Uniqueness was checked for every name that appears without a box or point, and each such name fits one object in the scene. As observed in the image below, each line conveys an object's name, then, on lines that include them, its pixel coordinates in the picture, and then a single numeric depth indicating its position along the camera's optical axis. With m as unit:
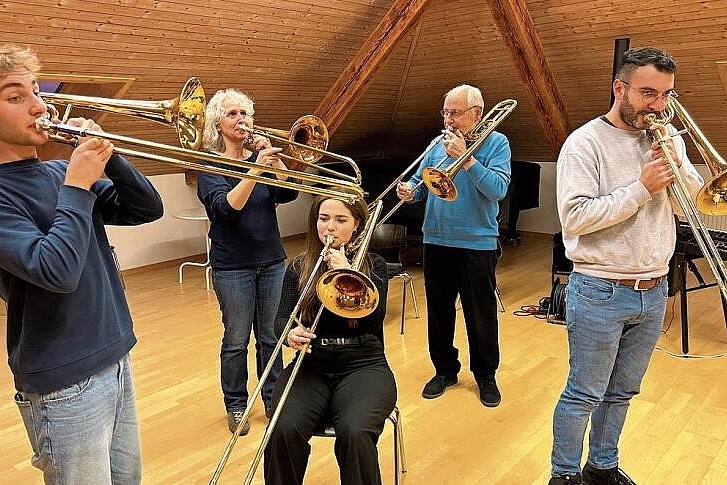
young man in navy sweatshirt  1.26
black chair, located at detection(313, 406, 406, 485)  1.95
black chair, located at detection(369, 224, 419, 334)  5.10
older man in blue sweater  2.88
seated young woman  1.88
